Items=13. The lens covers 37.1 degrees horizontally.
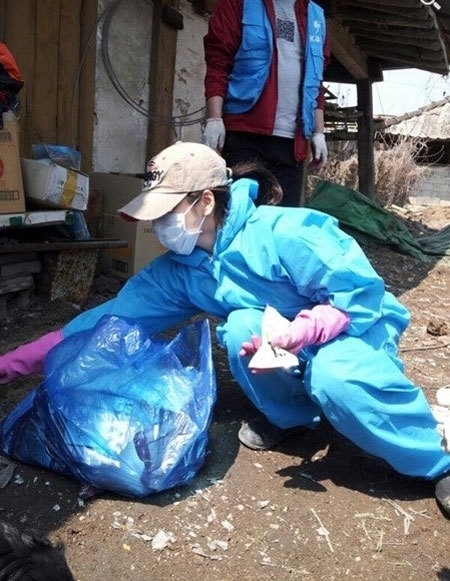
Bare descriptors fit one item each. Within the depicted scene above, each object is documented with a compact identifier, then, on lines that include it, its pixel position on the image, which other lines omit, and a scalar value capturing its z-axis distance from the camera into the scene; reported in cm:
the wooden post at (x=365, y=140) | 863
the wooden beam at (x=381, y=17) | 596
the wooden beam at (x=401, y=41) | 665
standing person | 307
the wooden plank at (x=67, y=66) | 393
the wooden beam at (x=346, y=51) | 672
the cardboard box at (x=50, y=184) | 338
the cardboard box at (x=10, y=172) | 320
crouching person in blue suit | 199
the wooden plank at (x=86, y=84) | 409
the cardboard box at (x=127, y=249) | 410
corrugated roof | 1816
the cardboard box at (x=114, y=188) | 407
